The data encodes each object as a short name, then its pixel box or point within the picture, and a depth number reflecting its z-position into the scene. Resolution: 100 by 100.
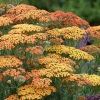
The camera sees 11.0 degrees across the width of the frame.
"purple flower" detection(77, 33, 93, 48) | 6.29
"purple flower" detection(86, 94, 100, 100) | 4.29
